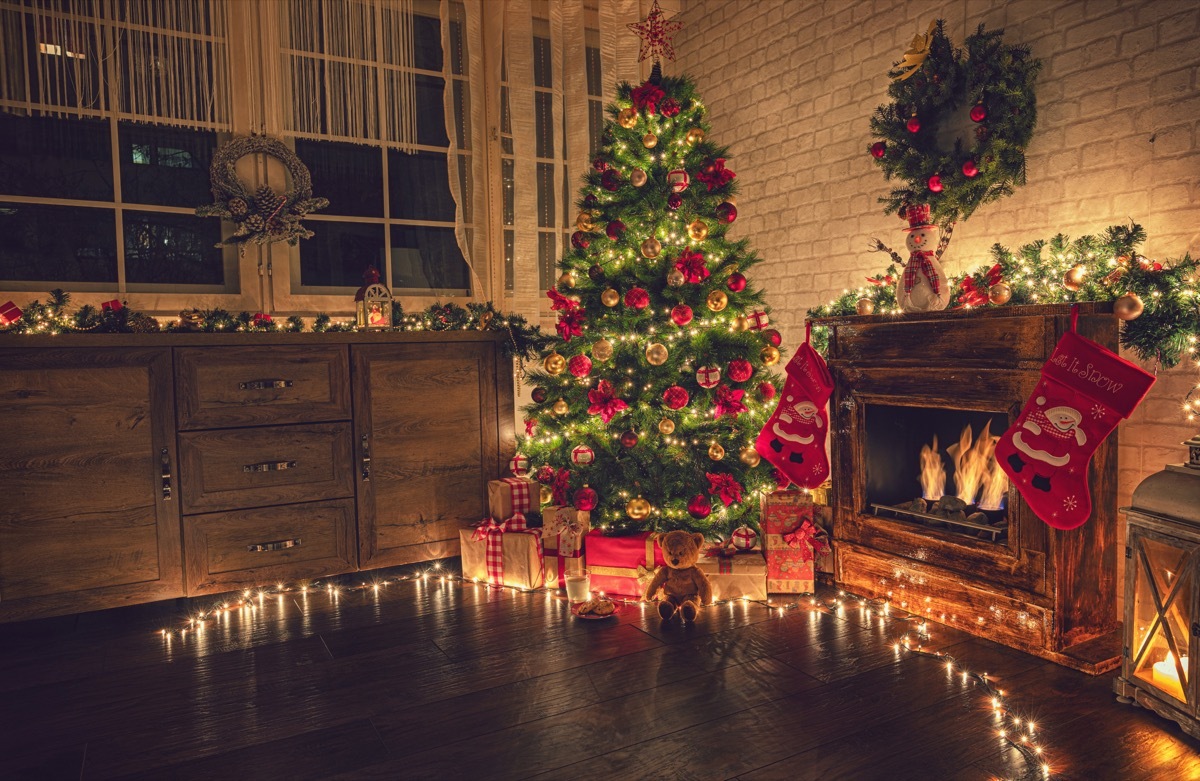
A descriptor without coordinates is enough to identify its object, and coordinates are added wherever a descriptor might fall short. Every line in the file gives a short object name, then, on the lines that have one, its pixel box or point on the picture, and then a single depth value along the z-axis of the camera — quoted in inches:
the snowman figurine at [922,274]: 97.0
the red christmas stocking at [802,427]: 106.2
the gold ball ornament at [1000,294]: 90.6
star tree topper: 134.5
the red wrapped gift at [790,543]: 107.0
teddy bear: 99.5
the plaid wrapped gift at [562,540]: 110.7
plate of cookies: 99.9
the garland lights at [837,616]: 67.8
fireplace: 84.0
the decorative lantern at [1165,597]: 67.4
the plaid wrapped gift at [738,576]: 104.4
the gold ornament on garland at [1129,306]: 77.7
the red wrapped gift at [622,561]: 107.9
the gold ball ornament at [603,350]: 112.8
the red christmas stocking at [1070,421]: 76.0
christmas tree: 114.3
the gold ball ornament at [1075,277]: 84.2
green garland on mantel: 78.6
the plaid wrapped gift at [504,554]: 112.5
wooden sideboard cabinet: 99.9
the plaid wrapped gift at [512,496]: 120.1
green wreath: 102.3
